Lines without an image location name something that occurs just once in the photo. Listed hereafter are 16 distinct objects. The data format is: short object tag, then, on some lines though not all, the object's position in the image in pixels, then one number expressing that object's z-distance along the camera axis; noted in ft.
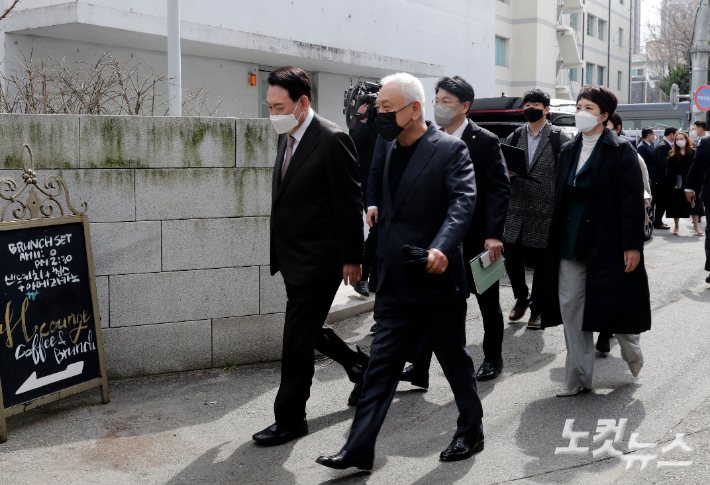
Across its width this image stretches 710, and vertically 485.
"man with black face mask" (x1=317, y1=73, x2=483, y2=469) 12.29
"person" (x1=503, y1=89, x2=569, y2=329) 21.81
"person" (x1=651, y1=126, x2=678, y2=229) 47.32
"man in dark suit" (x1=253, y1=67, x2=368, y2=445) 13.98
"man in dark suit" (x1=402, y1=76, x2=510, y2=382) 16.69
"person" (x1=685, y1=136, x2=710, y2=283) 29.37
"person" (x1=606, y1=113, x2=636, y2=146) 26.35
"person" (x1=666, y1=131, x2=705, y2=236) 44.65
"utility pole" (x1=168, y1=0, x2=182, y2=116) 21.95
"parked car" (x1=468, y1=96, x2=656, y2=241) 34.24
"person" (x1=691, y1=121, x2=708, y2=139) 44.96
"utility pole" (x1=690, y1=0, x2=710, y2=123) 54.13
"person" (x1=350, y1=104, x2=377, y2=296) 20.70
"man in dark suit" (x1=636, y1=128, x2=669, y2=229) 46.78
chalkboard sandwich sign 14.70
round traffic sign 56.59
